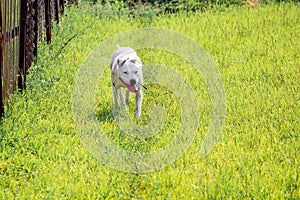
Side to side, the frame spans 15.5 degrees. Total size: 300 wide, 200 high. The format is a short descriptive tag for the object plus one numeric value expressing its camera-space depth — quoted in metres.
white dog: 11.95
